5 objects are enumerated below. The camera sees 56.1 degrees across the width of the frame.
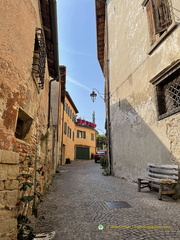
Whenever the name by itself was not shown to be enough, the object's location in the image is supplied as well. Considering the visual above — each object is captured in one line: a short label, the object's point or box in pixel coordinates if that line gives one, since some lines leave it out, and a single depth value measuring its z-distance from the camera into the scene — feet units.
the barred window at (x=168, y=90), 16.02
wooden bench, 13.82
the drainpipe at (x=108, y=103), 30.99
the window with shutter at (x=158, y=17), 17.50
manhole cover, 12.67
